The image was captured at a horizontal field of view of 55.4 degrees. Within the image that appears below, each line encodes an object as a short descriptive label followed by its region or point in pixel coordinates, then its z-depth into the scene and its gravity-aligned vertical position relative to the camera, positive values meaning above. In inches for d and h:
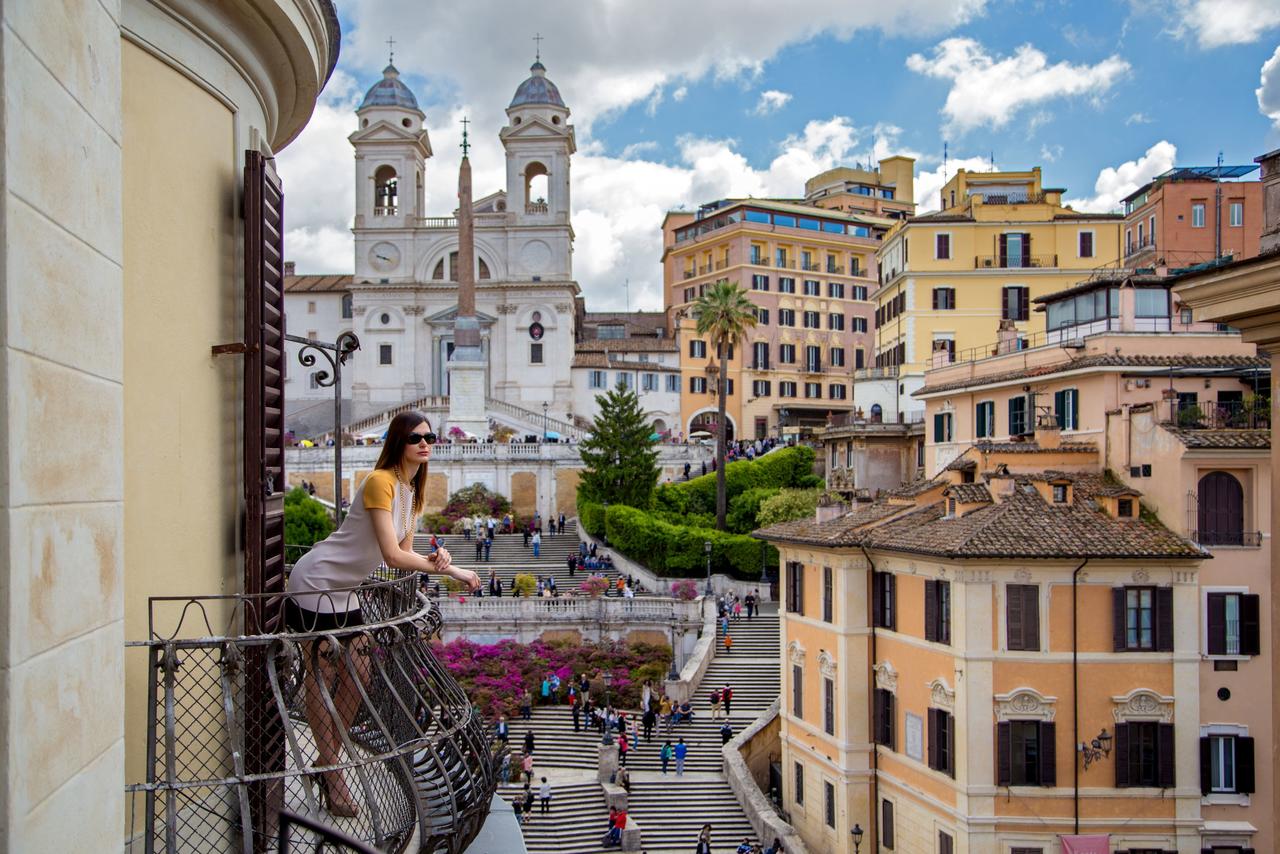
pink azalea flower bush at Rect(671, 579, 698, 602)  1822.1 -195.1
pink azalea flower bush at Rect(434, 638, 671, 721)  1528.1 -273.6
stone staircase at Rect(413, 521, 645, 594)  2004.2 -166.6
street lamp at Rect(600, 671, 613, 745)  1330.0 -301.7
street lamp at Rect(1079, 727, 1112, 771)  989.8 -235.2
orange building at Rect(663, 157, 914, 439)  3329.2 +429.6
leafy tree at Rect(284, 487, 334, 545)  1731.1 -84.8
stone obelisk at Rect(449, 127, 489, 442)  2824.8 +258.6
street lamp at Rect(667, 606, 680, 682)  1542.8 -274.3
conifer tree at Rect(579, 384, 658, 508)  2212.1 +2.3
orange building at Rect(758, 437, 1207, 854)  986.7 -179.8
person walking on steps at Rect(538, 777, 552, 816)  1233.4 -341.4
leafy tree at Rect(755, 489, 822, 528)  2039.9 -79.2
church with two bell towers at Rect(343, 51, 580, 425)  3284.9 +533.9
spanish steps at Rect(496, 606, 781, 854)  1207.6 -344.5
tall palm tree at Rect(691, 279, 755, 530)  2471.7 +298.4
